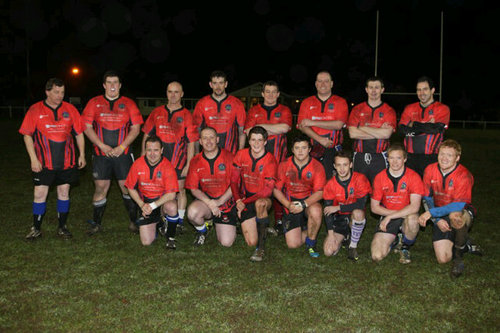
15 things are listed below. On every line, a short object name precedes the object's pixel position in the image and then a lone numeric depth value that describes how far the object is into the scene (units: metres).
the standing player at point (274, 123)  6.10
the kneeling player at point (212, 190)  5.60
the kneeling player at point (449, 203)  4.76
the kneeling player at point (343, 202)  5.18
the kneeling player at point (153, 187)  5.44
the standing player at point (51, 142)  5.49
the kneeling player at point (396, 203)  5.03
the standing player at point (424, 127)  5.70
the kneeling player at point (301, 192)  5.35
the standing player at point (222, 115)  6.24
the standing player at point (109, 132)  5.86
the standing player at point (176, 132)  6.15
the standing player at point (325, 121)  5.92
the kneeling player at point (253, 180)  5.40
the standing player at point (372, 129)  5.75
